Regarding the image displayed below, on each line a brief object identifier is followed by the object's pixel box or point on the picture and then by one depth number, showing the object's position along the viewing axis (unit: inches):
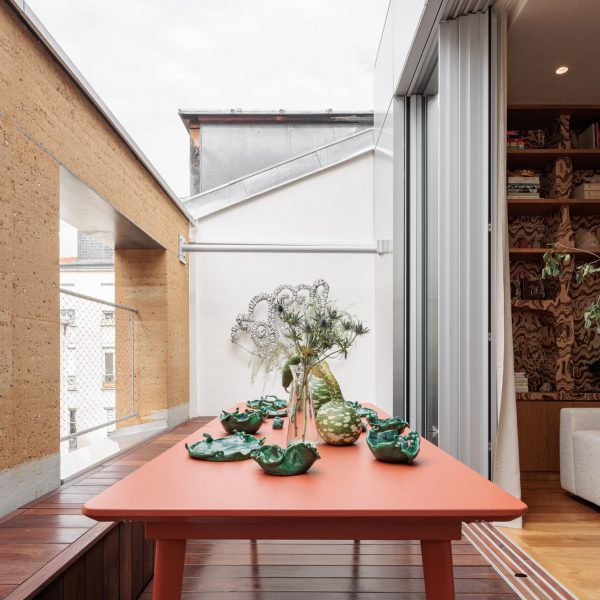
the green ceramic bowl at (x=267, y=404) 78.2
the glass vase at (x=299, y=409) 48.6
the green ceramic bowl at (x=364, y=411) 71.4
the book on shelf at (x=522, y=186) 147.3
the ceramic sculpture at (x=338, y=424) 54.0
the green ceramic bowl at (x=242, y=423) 60.5
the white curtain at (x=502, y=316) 100.0
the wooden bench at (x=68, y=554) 52.6
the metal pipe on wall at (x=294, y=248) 215.6
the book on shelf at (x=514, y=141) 146.8
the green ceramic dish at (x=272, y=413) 72.9
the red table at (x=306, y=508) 33.7
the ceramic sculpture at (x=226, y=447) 47.7
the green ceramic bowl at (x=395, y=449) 45.8
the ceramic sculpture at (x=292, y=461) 42.0
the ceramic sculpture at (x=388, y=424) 59.1
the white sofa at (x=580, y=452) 112.0
